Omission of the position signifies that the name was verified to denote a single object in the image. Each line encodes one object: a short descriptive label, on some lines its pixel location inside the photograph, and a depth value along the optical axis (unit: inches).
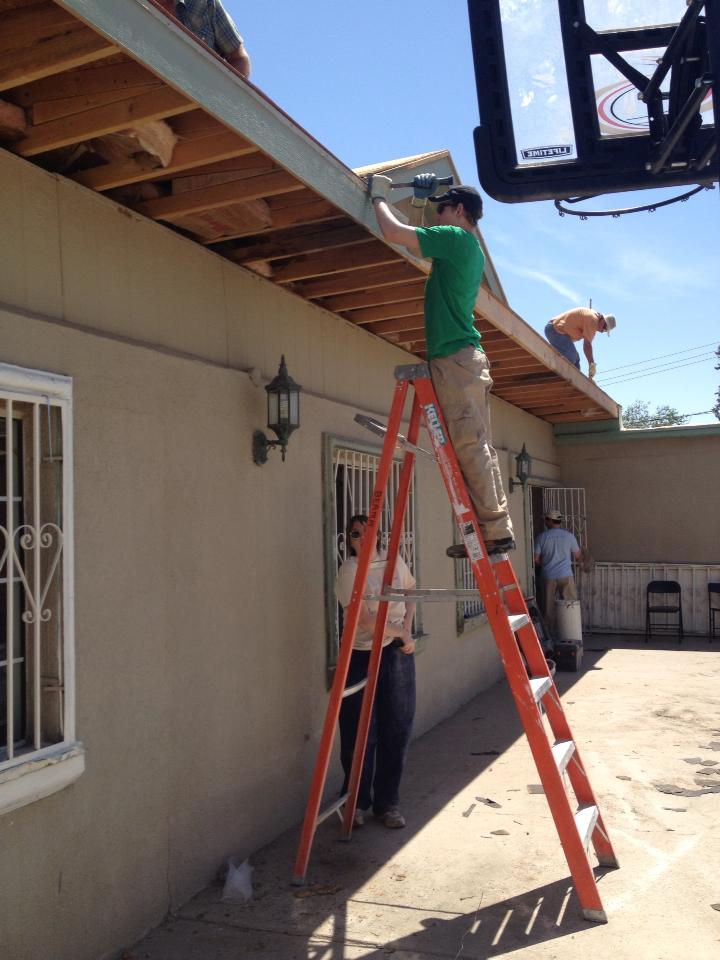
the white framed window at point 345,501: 213.0
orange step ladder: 139.7
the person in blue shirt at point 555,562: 425.7
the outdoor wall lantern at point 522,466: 408.2
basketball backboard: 125.2
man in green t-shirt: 150.6
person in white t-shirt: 188.8
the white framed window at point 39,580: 123.0
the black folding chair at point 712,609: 456.1
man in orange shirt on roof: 470.9
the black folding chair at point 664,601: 461.1
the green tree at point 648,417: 2165.4
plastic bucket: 393.7
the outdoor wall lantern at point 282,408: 183.0
